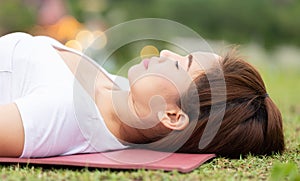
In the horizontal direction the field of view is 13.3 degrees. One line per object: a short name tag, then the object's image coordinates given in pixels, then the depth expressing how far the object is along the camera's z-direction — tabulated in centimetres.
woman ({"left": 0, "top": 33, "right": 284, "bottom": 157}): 240
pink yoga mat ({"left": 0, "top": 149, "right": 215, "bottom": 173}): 231
